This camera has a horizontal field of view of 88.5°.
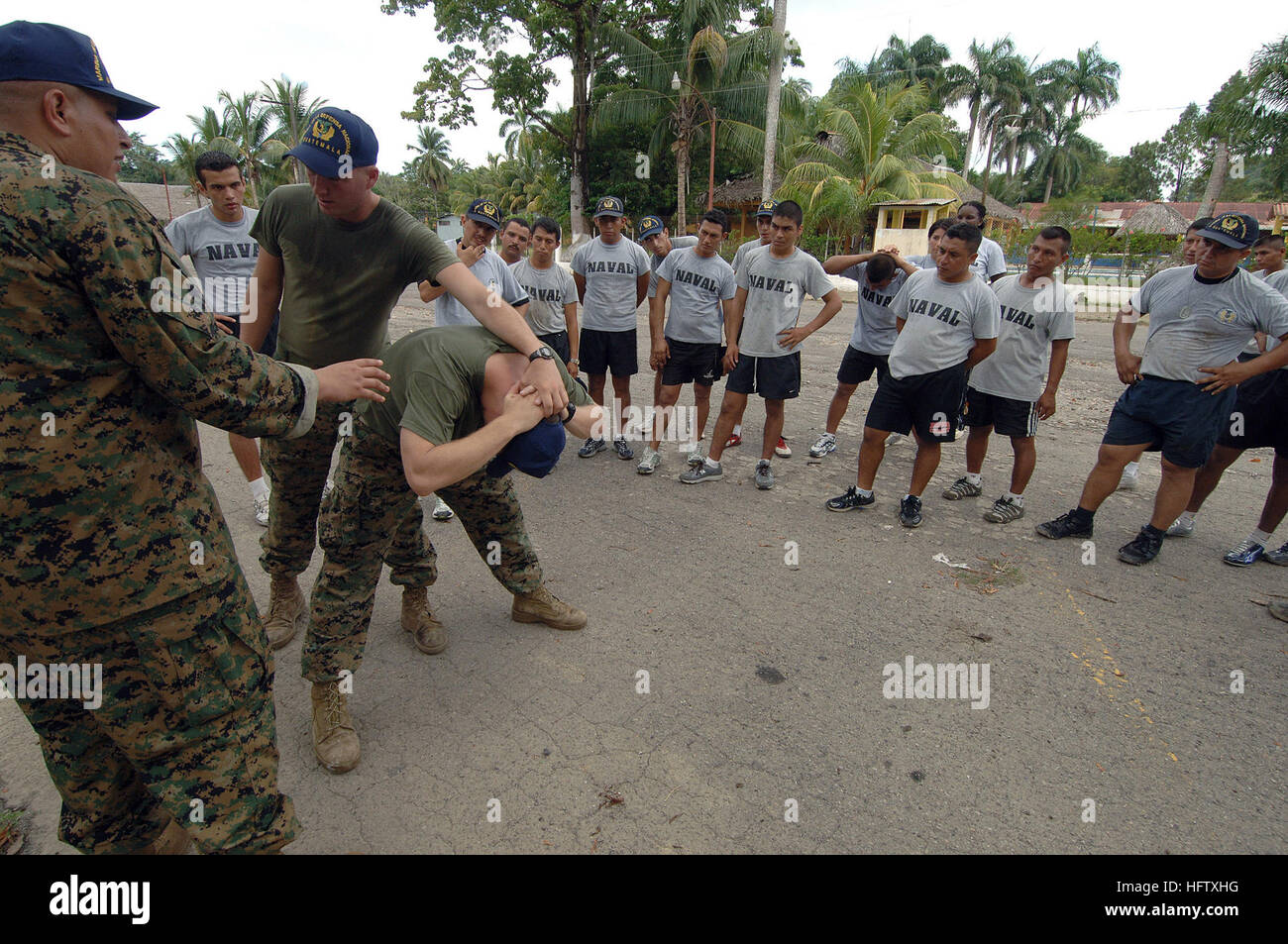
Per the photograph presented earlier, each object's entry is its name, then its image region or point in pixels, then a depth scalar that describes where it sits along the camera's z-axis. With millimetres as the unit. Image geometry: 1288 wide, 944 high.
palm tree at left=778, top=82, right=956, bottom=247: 21891
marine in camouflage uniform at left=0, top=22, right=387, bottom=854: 1319
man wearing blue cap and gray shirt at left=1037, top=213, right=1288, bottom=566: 3744
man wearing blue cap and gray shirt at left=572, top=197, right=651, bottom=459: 5523
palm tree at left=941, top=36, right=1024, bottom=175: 41562
